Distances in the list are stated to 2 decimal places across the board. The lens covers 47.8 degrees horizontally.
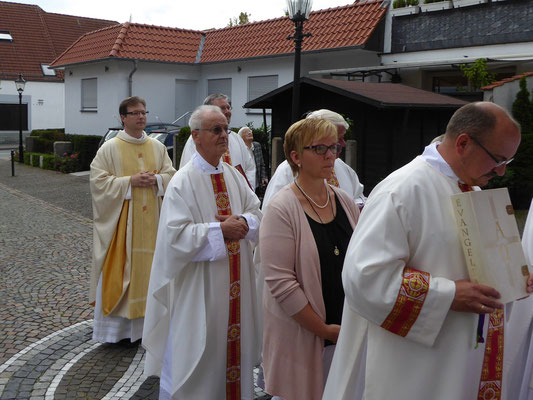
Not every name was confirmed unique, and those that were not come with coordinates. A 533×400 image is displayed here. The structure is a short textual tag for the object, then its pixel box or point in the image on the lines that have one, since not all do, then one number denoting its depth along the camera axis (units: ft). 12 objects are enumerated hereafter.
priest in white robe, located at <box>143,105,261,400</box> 12.23
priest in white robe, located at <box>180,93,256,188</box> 18.63
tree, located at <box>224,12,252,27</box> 125.59
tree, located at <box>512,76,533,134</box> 39.22
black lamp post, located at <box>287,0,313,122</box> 26.55
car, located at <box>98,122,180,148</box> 59.57
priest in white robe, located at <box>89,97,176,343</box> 17.28
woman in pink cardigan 10.17
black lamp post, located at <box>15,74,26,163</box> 77.51
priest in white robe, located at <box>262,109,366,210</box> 13.71
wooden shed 33.68
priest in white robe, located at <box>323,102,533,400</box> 7.29
